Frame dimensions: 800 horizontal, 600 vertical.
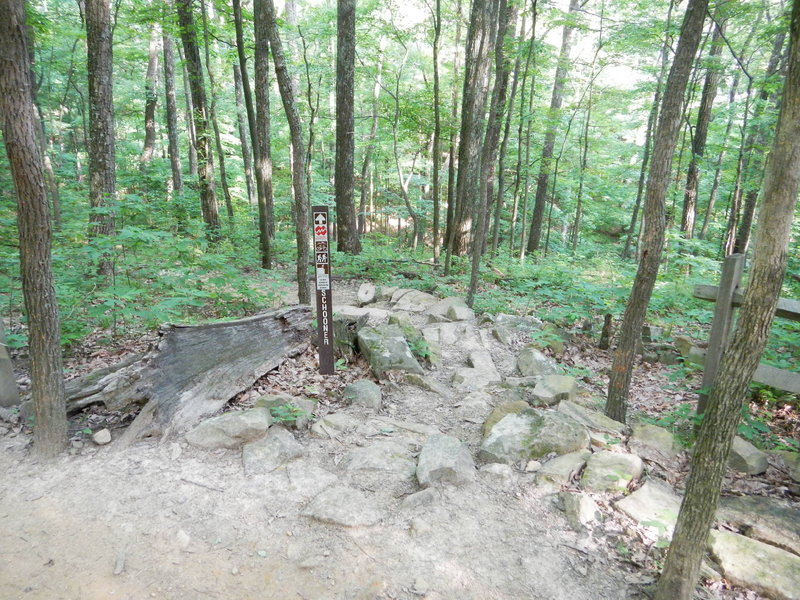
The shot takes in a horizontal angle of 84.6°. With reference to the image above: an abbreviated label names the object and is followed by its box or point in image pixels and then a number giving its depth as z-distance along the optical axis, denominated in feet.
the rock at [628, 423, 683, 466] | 13.17
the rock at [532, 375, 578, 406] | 16.22
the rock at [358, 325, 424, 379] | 18.66
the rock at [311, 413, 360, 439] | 13.93
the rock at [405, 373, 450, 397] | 17.99
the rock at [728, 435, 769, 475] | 12.82
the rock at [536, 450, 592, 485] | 11.67
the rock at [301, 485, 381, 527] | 10.32
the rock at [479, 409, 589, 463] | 12.76
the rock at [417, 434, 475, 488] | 11.78
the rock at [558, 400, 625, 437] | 14.21
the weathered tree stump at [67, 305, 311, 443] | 13.43
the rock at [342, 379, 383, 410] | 16.10
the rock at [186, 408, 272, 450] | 12.94
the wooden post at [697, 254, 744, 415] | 13.79
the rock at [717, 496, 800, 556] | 9.86
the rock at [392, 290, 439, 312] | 27.17
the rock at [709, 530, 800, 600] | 8.39
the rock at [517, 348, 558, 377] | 19.44
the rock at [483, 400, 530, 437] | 14.42
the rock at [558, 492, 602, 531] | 10.24
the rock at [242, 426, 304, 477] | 12.17
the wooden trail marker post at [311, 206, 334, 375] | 16.51
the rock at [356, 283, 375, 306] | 28.09
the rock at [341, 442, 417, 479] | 12.28
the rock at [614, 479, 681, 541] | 9.80
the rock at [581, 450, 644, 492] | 11.26
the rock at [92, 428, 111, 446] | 12.57
